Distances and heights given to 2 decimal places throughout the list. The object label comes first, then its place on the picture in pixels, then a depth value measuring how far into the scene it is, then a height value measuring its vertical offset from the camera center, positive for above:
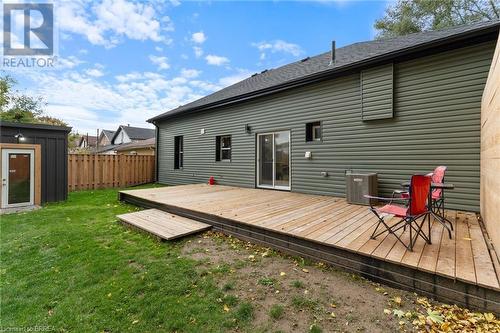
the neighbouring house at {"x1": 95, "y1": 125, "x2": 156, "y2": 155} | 29.20 +3.84
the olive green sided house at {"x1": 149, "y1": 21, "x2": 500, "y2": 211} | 4.39 +1.16
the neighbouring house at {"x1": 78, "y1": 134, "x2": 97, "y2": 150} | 42.62 +4.16
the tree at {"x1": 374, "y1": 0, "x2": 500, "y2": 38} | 11.87 +8.07
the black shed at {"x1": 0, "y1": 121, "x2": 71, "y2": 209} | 6.14 -0.01
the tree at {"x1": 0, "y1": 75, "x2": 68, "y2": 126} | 17.73 +4.75
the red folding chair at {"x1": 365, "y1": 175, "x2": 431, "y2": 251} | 2.63 -0.43
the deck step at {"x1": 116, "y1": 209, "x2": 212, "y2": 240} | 3.91 -1.09
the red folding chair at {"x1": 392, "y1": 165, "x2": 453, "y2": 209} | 3.53 -0.36
